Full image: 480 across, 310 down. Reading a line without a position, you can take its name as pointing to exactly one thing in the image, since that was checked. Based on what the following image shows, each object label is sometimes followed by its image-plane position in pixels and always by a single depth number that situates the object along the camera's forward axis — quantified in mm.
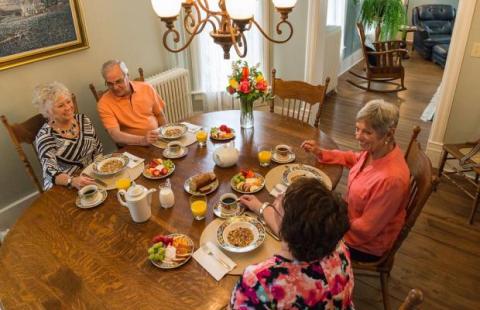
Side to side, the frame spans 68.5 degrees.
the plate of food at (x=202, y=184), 1812
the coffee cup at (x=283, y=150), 2078
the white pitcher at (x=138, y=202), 1585
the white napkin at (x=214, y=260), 1377
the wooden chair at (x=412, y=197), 1584
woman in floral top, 1036
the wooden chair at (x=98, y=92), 2736
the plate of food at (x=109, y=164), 1990
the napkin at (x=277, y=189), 1771
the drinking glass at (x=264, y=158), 1986
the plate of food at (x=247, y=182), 1801
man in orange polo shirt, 2430
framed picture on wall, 2387
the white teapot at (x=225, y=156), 1970
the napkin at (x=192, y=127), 2439
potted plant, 5781
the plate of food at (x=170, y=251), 1412
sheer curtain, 3719
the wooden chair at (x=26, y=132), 2139
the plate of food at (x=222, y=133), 2318
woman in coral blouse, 1630
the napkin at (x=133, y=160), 2068
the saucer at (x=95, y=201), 1759
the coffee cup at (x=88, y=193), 1787
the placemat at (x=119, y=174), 1934
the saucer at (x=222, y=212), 1646
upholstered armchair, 6746
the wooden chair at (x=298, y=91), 2586
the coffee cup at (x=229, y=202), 1648
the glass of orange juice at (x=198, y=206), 1616
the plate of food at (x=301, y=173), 1853
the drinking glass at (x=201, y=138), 2227
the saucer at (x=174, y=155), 2141
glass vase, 2271
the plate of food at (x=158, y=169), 1954
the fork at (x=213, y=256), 1400
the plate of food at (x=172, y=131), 2350
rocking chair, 5082
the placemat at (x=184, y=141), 2289
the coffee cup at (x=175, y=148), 2172
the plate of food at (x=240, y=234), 1462
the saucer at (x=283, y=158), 2037
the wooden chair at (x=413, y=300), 939
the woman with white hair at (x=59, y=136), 2133
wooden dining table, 1300
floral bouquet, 2141
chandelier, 1663
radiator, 3425
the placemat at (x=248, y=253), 1408
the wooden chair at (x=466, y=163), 2686
